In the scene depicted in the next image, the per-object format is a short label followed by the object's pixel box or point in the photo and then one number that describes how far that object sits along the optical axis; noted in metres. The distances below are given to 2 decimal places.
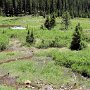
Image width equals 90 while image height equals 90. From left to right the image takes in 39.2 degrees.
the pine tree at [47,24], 33.46
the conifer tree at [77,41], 21.29
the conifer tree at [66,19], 36.37
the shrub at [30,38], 23.84
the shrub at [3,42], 22.20
